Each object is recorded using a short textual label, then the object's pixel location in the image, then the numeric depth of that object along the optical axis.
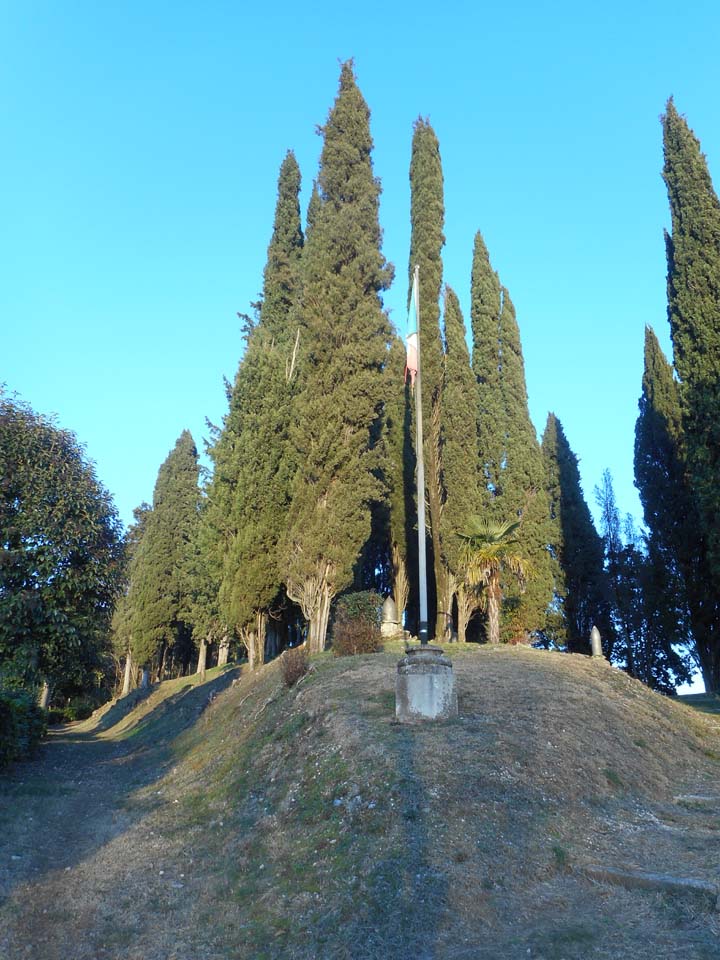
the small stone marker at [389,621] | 22.89
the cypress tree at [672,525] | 29.41
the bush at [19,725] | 13.99
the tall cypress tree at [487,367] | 32.25
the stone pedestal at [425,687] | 11.30
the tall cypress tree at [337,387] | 21.03
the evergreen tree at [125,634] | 40.44
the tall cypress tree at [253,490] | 23.14
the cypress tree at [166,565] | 38.28
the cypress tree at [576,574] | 34.19
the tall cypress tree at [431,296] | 25.95
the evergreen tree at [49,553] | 13.75
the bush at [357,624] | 17.69
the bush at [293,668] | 15.95
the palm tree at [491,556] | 21.72
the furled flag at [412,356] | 13.55
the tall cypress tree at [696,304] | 20.98
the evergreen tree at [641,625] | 31.98
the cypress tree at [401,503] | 29.09
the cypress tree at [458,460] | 26.09
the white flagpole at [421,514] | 11.80
